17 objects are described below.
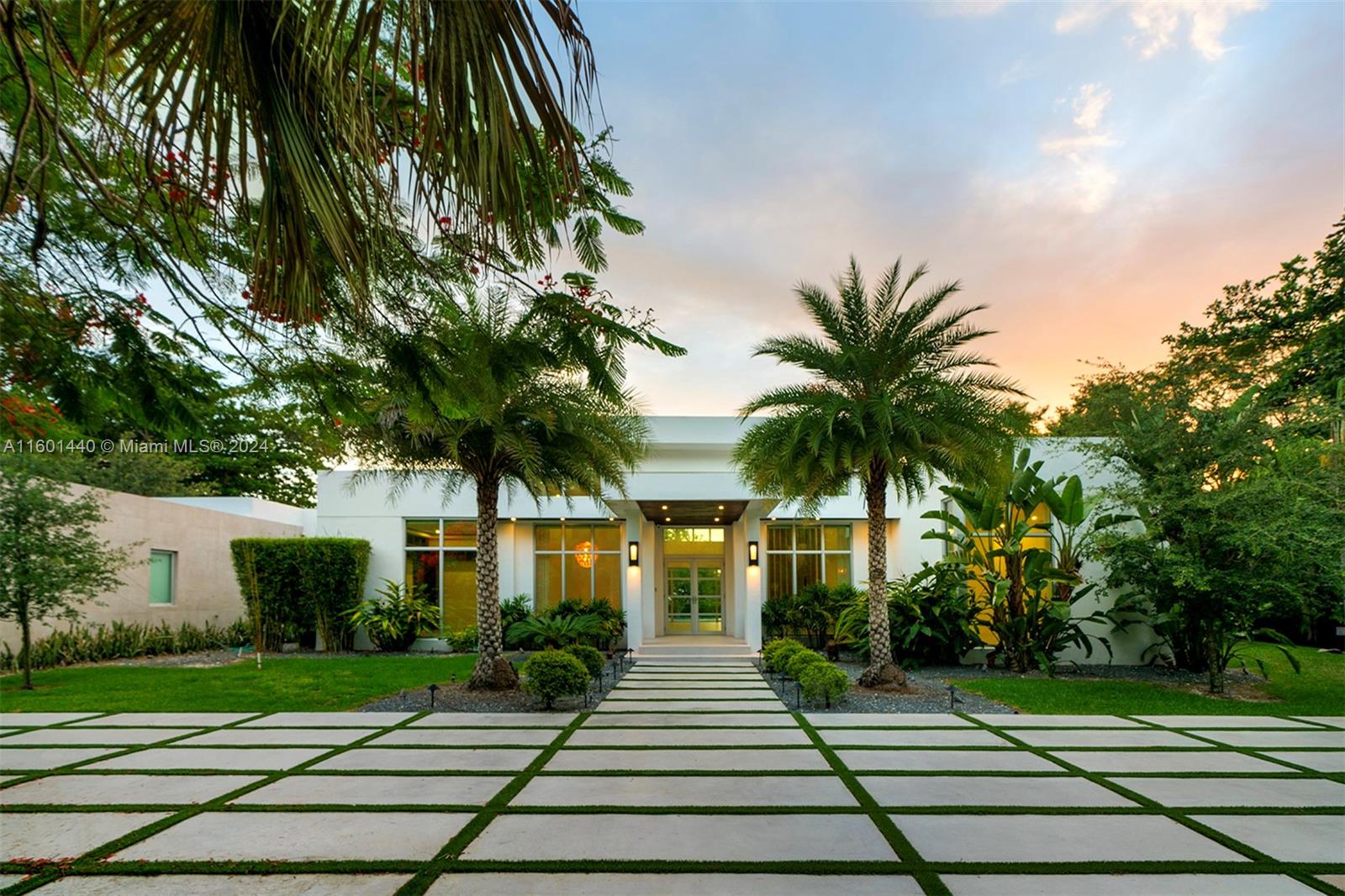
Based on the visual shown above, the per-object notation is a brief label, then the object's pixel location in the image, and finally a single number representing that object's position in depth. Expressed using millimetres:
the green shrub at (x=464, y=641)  17734
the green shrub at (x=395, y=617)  17578
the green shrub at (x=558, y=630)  15625
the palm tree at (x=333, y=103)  1639
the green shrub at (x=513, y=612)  17797
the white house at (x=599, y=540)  18438
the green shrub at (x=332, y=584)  17656
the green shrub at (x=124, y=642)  13812
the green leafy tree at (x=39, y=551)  11195
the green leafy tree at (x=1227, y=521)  10031
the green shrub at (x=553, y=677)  9453
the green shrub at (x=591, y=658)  11508
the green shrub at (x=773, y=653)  12867
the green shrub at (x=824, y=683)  9844
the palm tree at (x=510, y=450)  10273
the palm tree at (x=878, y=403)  10391
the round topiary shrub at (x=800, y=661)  10742
